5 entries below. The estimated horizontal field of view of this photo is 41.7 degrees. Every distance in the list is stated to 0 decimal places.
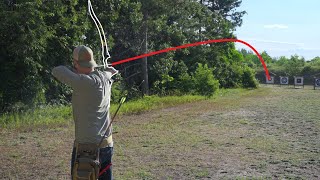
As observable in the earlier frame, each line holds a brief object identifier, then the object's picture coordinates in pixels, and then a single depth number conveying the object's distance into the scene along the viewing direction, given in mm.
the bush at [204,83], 21703
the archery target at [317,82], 34738
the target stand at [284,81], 39938
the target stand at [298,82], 37106
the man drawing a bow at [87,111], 3232
